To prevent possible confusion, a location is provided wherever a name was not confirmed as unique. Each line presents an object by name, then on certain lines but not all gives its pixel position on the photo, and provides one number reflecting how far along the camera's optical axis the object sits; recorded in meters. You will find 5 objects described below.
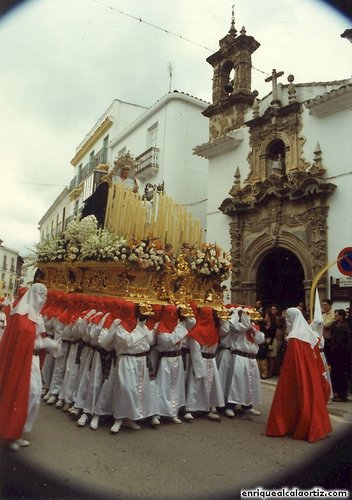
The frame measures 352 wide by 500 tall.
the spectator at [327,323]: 6.98
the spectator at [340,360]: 6.63
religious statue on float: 7.79
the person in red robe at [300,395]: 4.28
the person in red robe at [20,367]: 3.67
